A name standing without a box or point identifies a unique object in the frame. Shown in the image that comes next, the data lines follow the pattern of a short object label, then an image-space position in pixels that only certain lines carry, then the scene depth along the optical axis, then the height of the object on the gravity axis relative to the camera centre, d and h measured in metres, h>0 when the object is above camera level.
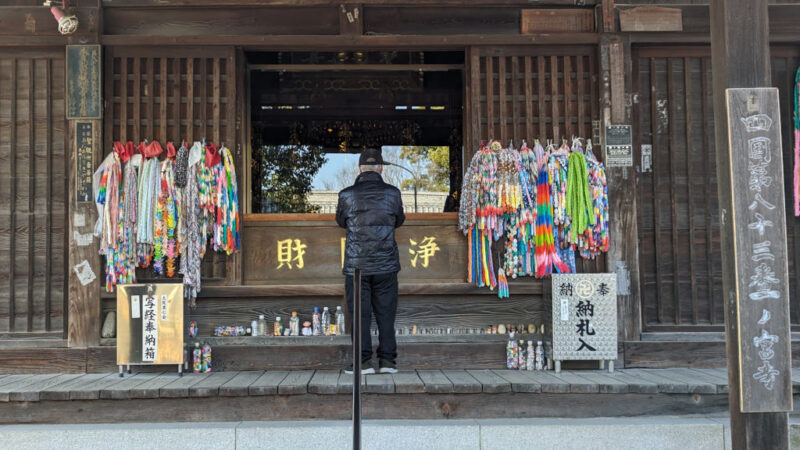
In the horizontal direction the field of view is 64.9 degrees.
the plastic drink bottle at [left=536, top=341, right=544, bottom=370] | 5.57 -0.95
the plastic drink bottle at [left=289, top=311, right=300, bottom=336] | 5.76 -0.65
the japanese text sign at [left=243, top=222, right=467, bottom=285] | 5.92 +0.01
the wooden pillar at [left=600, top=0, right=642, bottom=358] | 5.79 +0.45
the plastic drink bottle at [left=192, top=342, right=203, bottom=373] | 5.52 -0.91
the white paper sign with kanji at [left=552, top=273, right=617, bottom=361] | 5.40 -0.61
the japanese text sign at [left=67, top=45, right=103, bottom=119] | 5.75 +1.60
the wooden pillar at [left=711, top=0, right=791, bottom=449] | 3.78 +0.75
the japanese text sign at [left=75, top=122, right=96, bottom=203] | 5.70 +0.86
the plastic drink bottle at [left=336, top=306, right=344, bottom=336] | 5.74 -0.61
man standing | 5.20 +0.03
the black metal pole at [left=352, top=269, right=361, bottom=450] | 2.90 -0.50
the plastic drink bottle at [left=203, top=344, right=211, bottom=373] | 5.54 -0.89
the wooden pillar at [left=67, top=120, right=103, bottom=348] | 5.66 -0.08
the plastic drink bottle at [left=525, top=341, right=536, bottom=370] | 5.60 -0.96
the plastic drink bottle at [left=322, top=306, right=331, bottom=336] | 5.77 -0.62
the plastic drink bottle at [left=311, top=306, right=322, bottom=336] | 5.76 -0.64
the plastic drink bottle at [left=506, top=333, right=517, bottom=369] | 5.65 -0.91
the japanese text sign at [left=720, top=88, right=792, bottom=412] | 3.74 +0.00
